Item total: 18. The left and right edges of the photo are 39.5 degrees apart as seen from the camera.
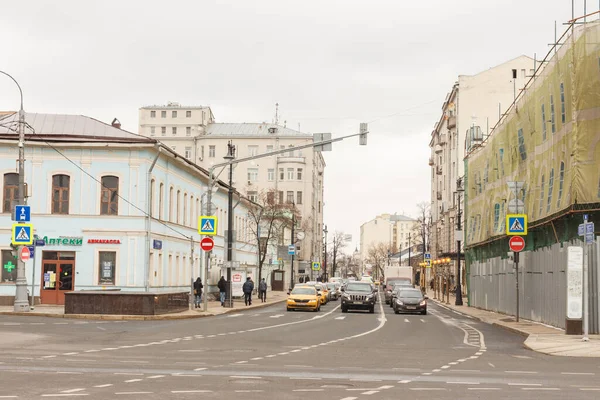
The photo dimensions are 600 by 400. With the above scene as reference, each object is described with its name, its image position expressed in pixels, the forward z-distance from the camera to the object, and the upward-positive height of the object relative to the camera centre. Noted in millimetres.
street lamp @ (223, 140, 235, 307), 44562 +520
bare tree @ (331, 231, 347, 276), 159625 +3698
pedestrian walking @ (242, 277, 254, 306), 49938 -1747
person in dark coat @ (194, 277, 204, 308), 45562 -1790
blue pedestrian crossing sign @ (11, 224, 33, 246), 33469 +889
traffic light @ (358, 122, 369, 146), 28775 +4348
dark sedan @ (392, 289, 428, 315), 43938 -2227
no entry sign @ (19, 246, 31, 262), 34125 +112
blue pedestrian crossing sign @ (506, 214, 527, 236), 31953 +1445
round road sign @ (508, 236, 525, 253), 32000 +718
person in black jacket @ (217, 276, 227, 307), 48438 -1649
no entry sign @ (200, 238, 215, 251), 38656 +660
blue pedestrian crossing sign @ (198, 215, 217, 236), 38656 +1497
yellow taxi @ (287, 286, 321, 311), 46156 -2246
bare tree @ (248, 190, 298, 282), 79712 +4036
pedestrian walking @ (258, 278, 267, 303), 58562 -2118
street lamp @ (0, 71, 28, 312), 34219 -899
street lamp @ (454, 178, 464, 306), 55750 -1781
